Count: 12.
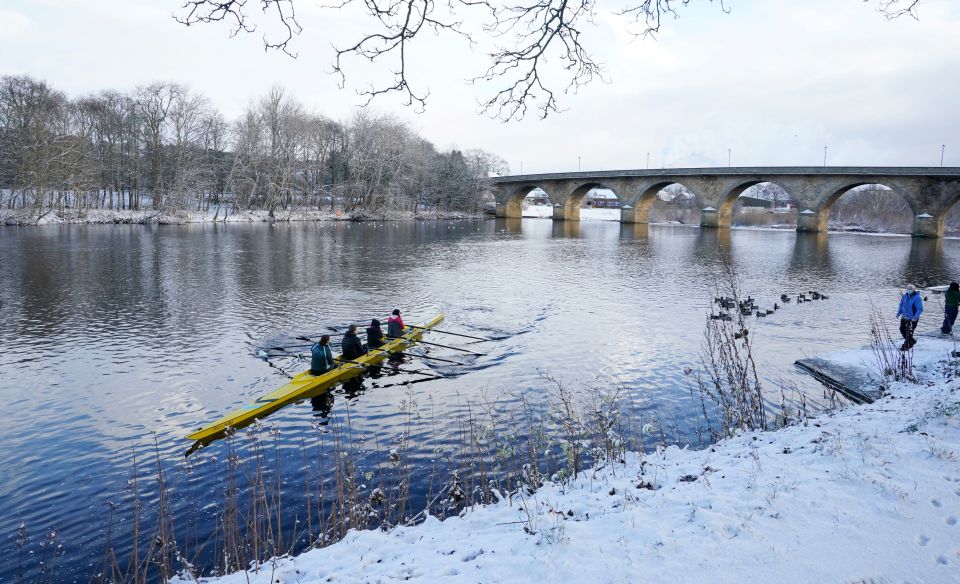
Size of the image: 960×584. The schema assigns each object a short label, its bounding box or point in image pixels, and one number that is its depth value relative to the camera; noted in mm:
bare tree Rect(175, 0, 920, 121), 4623
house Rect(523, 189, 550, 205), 148300
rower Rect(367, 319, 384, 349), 14086
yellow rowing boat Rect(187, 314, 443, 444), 9416
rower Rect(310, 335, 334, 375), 11961
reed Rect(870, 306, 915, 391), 10547
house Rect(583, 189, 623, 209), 154750
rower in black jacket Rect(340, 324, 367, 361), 13078
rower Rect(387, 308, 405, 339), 14977
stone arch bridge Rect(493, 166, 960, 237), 49469
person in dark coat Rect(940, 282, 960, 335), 14352
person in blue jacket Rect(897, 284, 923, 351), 13258
